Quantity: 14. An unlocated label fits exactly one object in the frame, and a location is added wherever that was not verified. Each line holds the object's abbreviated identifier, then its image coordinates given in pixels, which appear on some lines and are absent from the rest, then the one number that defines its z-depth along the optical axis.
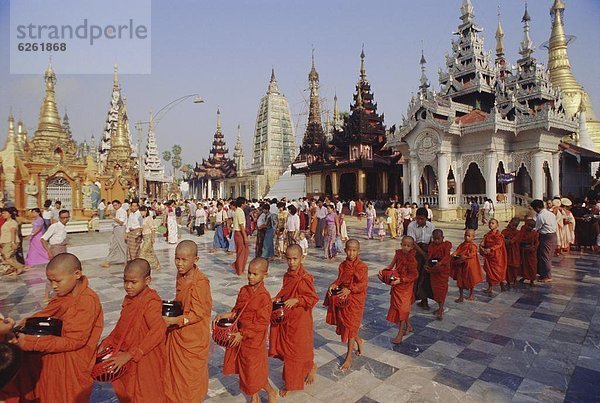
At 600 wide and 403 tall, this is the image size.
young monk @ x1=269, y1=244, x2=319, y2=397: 3.51
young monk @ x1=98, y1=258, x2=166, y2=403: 2.59
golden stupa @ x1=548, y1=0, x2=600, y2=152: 34.47
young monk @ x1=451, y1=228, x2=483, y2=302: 6.42
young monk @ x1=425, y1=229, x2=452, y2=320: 5.51
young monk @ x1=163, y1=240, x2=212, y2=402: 2.86
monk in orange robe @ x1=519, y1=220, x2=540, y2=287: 7.53
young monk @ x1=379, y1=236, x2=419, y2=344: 4.71
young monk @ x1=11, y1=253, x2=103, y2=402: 2.43
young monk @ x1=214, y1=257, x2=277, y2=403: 3.15
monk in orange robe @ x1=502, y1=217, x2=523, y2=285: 7.41
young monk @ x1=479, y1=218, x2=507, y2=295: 6.89
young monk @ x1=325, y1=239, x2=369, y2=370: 4.14
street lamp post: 19.64
